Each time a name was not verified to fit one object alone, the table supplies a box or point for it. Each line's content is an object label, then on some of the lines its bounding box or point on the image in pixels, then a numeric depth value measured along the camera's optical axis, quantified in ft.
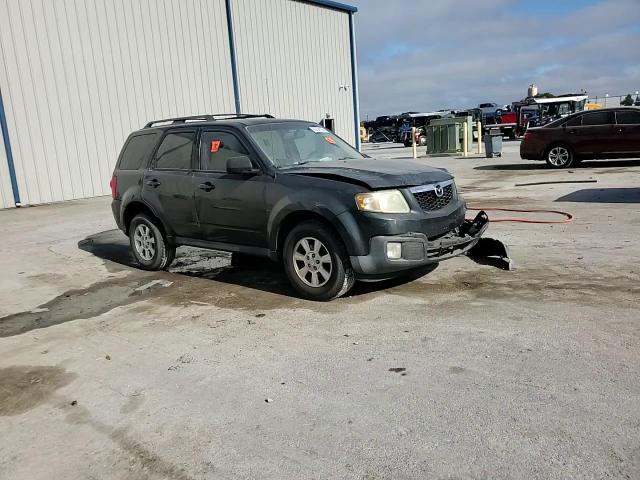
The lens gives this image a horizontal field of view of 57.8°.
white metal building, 49.49
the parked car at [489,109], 157.48
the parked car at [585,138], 49.55
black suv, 16.80
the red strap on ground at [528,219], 28.16
